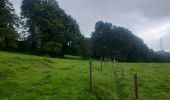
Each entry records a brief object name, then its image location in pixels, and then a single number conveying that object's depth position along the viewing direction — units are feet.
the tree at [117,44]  122.14
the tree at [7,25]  80.93
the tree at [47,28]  97.03
